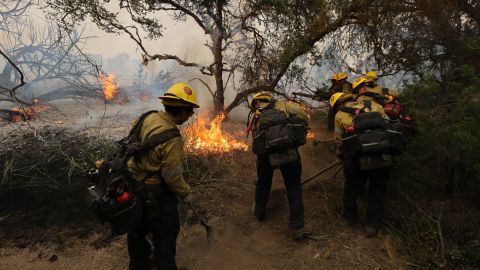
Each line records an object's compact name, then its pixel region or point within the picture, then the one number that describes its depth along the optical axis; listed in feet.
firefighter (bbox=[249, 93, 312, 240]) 13.84
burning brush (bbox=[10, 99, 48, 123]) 28.45
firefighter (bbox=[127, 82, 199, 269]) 9.91
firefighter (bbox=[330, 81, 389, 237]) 14.51
